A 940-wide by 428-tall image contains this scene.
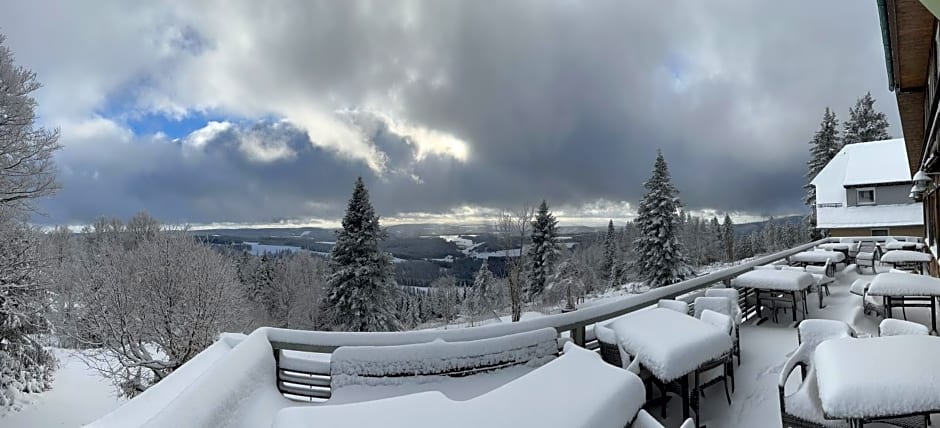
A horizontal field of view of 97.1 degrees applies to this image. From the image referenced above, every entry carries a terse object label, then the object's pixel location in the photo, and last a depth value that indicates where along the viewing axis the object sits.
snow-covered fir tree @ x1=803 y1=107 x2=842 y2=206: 30.47
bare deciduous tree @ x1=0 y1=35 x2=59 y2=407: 10.74
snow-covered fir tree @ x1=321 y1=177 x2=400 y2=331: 21.45
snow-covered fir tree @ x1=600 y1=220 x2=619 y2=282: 43.91
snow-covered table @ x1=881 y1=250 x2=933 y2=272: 8.73
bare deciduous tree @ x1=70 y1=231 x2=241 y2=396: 16.11
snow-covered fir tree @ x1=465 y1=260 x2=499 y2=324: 33.22
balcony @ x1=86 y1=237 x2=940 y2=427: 2.48
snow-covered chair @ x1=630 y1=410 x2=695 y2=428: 1.92
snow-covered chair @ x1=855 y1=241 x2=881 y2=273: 10.95
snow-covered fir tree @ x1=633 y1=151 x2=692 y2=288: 25.06
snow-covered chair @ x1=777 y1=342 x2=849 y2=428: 2.60
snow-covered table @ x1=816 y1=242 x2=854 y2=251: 12.97
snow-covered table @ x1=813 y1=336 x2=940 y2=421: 2.17
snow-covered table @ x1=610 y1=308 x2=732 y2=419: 3.09
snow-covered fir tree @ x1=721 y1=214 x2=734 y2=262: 48.09
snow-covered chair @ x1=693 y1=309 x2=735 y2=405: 3.62
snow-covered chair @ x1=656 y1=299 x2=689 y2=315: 4.66
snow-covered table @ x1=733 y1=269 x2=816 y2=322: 6.24
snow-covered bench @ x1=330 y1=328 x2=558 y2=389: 3.31
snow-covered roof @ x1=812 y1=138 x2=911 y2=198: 20.73
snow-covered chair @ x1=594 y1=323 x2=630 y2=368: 3.82
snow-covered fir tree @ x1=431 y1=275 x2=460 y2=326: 38.50
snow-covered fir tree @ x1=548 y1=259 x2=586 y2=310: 28.72
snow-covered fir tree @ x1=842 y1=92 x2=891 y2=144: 30.33
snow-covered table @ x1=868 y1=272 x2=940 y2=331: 5.28
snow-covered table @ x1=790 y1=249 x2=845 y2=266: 9.72
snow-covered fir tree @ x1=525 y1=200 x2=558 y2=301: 30.55
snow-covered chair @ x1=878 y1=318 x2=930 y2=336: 3.16
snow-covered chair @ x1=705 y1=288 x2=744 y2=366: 4.86
